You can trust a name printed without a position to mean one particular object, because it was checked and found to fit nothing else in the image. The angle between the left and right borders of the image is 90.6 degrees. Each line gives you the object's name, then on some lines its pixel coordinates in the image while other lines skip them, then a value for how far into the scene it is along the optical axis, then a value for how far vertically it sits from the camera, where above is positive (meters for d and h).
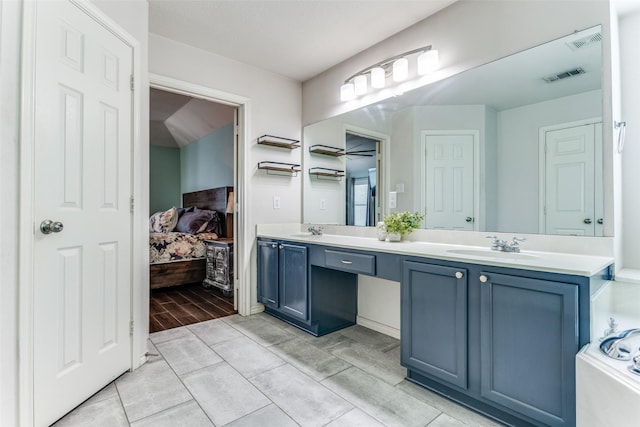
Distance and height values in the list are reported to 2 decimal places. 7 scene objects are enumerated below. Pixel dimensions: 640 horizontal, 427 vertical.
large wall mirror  1.68 +0.44
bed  3.94 -0.44
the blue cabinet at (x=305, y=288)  2.58 -0.65
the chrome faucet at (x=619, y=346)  1.18 -0.51
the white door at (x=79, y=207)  1.47 +0.04
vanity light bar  2.25 +1.13
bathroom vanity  1.27 -0.50
